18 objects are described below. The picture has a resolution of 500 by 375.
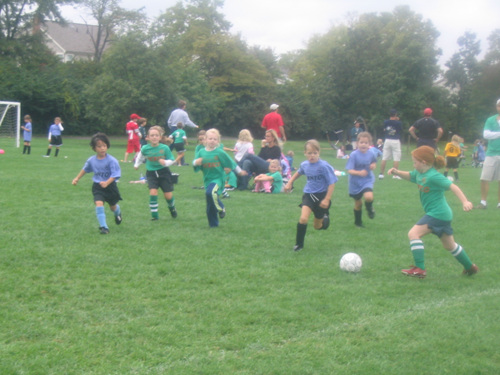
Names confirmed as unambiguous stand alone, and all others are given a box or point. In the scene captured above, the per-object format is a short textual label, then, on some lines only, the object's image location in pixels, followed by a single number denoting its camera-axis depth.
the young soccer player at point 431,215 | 6.21
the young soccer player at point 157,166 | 9.74
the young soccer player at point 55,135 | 22.80
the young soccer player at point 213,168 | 9.05
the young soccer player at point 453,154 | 19.17
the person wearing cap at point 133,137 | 21.09
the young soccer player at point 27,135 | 23.73
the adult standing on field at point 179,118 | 19.77
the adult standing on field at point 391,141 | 16.72
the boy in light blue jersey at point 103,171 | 8.54
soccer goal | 30.60
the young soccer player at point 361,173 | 9.15
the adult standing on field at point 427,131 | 14.27
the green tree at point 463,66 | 65.62
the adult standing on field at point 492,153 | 10.77
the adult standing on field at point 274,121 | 17.56
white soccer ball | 6.38
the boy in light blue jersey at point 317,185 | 7.73
